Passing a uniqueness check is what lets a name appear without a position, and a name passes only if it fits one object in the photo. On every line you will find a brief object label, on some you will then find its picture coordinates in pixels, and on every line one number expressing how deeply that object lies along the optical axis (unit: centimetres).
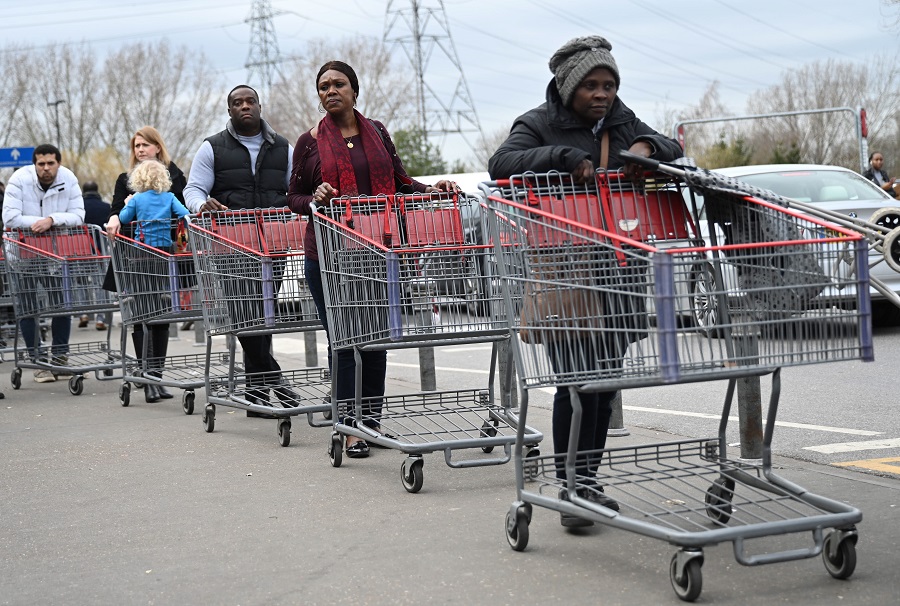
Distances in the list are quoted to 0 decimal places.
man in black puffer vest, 898
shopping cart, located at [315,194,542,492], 616
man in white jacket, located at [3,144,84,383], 1162
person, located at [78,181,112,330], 1850
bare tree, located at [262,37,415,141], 6106
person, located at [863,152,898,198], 2166
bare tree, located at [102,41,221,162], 6397
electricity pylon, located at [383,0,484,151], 5709
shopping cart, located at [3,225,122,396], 1098
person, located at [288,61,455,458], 712
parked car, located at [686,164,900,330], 1241
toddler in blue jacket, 1007
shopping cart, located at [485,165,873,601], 409
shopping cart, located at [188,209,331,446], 794
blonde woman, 1045
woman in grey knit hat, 489
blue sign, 3038
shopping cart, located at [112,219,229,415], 952
